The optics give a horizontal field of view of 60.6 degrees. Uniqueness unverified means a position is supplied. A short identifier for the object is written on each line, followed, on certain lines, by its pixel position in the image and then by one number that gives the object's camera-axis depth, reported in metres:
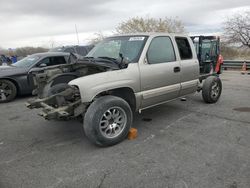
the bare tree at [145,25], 22.56
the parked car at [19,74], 7.07
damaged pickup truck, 3.48
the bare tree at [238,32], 20.42
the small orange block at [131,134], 3.98
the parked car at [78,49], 11.20
